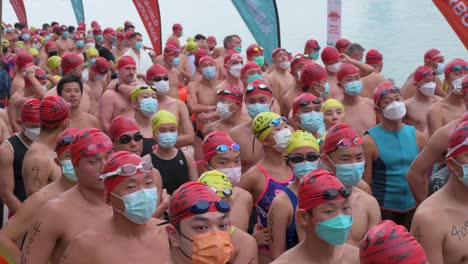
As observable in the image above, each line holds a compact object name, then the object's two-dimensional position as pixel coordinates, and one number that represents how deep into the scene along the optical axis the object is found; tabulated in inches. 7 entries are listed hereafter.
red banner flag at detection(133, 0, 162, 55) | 524.7
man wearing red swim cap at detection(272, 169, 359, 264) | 145.3
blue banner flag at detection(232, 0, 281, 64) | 445.4
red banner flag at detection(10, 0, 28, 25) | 956.0
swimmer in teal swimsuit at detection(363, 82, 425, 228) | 247.4
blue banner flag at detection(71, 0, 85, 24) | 972.6
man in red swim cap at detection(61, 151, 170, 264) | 156.7
